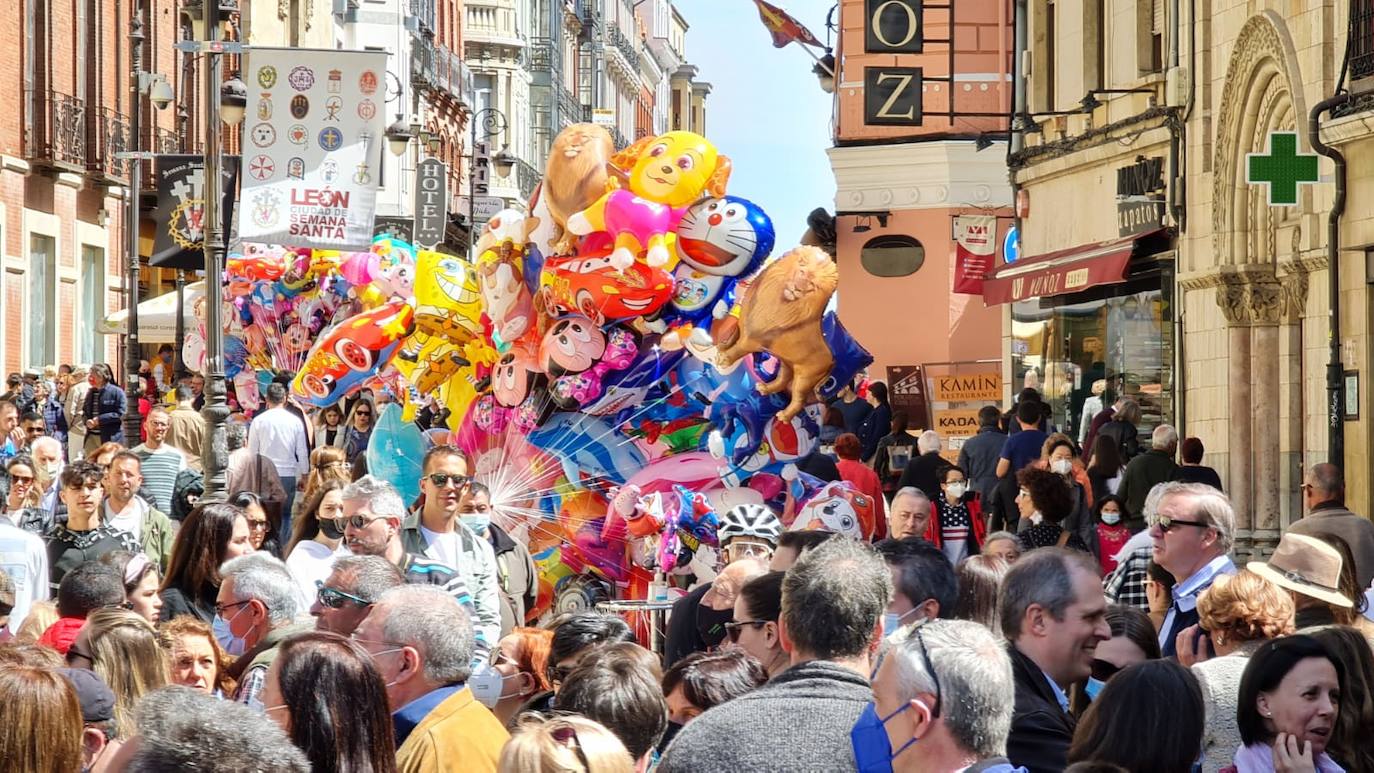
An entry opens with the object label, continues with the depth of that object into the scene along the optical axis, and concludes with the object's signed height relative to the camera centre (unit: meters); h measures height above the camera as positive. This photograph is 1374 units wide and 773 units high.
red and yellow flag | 40.41 +5.62
